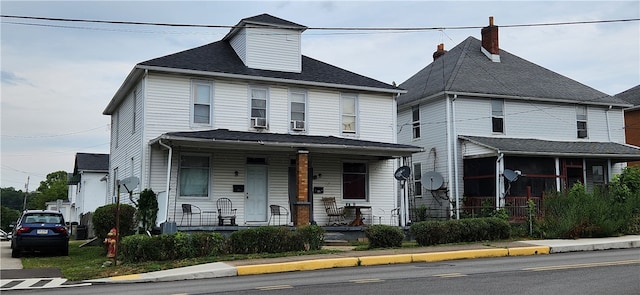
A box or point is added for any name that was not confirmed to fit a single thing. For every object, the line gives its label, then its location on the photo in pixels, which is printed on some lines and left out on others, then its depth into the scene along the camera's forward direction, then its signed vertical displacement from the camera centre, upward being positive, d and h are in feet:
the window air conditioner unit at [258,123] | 74.37 +10.69
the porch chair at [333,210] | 76.53 +0.51
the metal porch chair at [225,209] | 71.32 +0.64
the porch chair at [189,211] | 69.10 +0.42
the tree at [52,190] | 277.23 +11.54
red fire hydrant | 54.62 -2.41
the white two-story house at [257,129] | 69.10 +10.02
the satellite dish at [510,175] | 80.02 +4.82
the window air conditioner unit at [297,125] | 76.23 +10.68
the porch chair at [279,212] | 73.41 +0.28
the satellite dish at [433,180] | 82.89 +4.42
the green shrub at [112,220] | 66.44 -0.51
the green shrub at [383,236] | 58.40 -2.01
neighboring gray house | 87.76 +12.80
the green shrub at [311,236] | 56.03 -1.90
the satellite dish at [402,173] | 73.36 +4.72
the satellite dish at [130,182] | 58.03 +2.99
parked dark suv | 63.93 -1.86
